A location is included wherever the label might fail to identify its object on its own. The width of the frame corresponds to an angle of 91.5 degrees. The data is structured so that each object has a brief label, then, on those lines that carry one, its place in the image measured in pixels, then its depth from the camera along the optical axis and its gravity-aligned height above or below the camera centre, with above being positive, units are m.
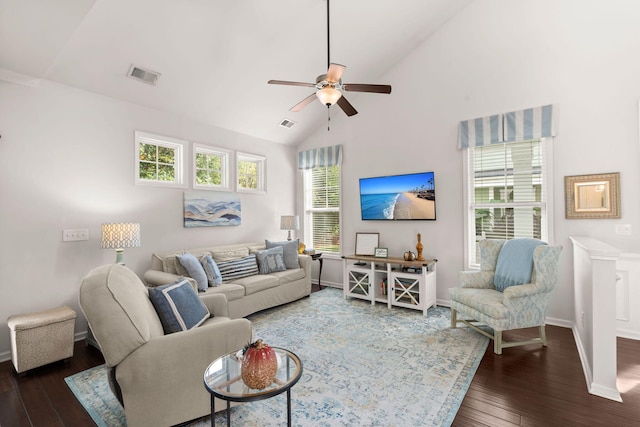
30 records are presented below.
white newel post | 2.18 -0.79
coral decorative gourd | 1.50 -0.75
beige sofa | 3.67 -0.88
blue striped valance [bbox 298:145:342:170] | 5.50 +1.03
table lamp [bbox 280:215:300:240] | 5.32 -0.15
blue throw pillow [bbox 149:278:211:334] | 2.20 -0.68
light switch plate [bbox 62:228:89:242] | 3.27 -0.21
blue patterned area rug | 2.05 -1.32
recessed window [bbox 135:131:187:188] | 3.96 +0.73
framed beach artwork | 4.39 +0.08
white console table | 4.06 -0.95
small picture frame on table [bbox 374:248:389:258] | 4.64 -0.60
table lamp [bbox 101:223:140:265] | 3.22 -0.23
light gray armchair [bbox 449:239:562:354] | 2.91 -0.88
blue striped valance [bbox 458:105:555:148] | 3.63 +1.04
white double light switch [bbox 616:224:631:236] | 3.24 -0.20
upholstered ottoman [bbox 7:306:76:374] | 2.59 -1.05
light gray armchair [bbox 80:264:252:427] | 1.71 -0.81
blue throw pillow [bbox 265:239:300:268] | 4.79 -0.58
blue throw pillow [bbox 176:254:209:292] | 3.58 -0.65
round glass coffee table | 1.46 -0.85
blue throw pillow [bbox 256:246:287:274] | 4.49 -0.69
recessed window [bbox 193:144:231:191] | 4.57 +0.71
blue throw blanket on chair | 3.17 -0.54
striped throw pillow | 4.07 -0.73
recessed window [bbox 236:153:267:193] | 5.20 +0.72
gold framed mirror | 3.29 +0.16
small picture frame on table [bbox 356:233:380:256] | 4.95 -0.49
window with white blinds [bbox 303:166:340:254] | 5.68 +0.08
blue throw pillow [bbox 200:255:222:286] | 3.78 -0.69
